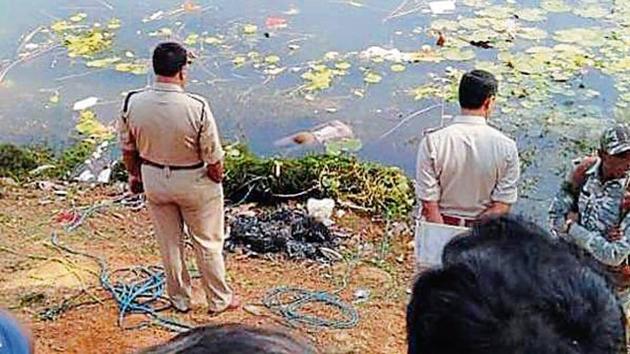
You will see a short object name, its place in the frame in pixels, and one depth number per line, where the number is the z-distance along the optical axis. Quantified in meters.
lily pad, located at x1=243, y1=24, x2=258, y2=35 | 8.70
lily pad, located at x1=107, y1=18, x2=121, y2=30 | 8.91
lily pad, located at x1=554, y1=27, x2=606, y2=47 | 8.46
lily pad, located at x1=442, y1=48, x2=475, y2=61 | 8.32
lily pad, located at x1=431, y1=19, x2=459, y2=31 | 8.74
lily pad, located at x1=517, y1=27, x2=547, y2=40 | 8.62
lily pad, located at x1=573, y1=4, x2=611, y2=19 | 8.95
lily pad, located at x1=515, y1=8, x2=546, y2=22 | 8.94
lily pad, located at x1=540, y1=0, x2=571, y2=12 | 9.07
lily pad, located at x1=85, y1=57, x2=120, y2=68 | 8.33
